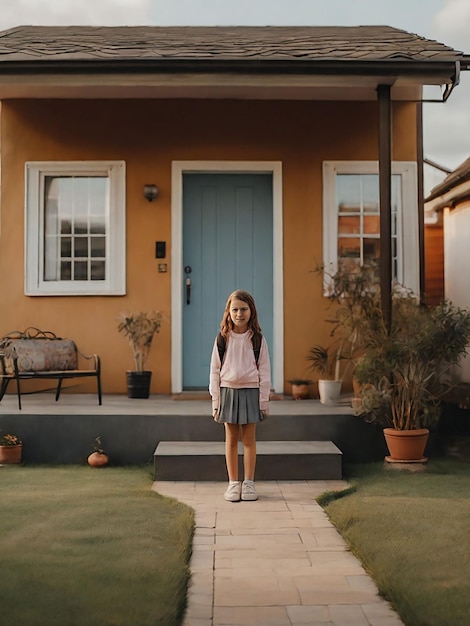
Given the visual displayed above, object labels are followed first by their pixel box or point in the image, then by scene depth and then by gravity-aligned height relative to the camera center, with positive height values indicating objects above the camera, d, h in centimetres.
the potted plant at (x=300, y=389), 832 -69
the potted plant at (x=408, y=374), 679 -44
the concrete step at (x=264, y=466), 638 -115
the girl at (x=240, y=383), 580 -44
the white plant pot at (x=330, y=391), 779 -67
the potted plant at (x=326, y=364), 787 -43
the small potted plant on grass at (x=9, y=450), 698 -111
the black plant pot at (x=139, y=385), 826 -64
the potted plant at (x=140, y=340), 827 -18
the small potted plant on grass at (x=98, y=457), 689 -116
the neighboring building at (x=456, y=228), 923 +118
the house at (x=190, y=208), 867 +127
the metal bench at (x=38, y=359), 741 -35
